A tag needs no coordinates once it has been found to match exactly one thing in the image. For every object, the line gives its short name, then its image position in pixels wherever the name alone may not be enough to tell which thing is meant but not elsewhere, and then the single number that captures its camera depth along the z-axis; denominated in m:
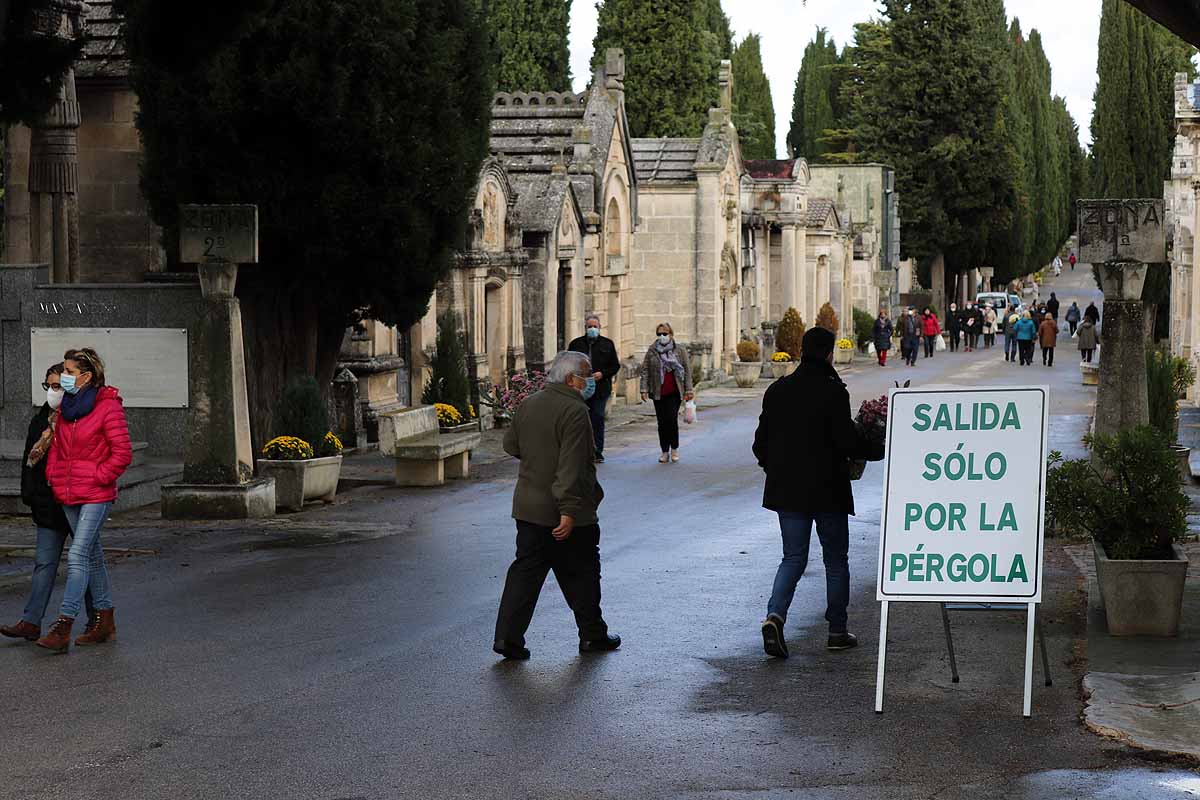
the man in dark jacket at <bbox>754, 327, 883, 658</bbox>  9.55
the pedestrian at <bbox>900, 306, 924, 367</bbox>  49.97
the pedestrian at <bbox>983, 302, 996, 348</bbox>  63.19
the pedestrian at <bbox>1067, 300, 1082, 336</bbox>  67.62
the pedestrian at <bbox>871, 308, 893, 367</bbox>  51.06
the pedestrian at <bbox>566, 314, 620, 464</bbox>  20.66
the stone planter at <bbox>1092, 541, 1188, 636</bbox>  9.91
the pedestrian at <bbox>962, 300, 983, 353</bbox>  60.94
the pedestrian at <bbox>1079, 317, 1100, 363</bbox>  44.66
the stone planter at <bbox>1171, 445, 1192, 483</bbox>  18.69
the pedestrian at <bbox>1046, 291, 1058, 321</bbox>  60.01
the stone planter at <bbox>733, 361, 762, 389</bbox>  40.41
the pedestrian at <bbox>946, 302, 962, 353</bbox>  60.47
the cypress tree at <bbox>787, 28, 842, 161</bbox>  90.94
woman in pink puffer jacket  9.86
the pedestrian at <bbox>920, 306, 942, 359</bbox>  55.97
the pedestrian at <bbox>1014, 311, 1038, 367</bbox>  47.62
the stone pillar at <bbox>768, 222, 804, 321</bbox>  51.07
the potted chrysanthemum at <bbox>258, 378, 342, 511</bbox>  16.86
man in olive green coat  9.54
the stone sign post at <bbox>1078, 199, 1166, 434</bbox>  15.05
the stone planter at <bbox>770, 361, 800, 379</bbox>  42.91
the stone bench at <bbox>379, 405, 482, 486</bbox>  18.84
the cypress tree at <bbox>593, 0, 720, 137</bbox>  55.41
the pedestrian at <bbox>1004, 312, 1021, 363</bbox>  50.88
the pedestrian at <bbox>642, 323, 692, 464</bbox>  21.11
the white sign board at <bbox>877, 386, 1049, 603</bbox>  8.34
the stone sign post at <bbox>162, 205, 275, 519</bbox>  15.77
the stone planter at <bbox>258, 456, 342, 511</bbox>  16.84
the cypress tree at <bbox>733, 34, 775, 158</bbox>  85.38
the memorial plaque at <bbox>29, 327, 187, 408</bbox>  18.11
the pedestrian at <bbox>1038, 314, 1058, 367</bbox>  47.91
